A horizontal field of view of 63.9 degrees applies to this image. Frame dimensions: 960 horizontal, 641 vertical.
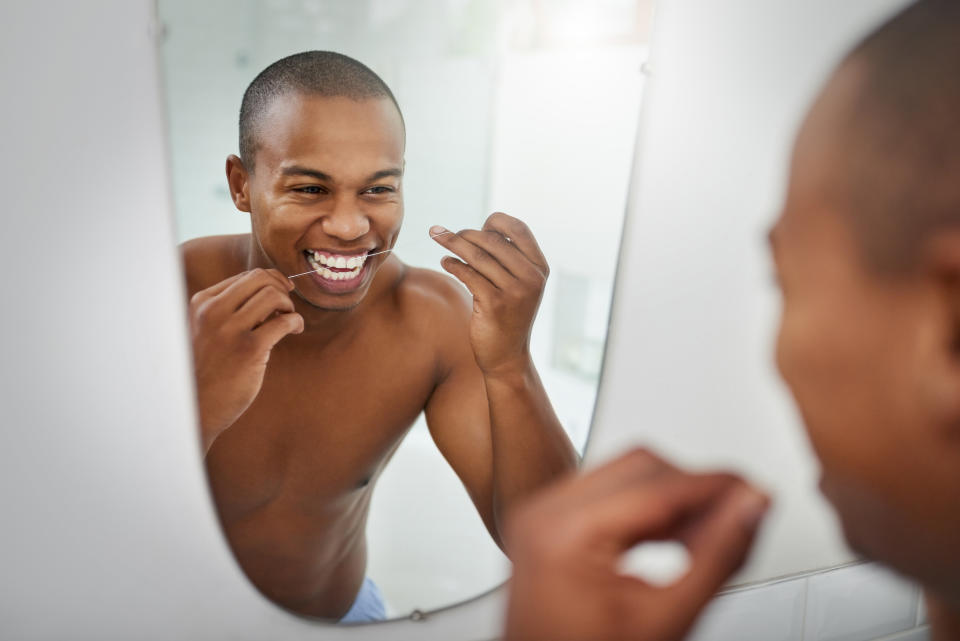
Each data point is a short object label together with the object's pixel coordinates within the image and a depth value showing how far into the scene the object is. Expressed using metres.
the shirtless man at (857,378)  0.33
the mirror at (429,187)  0.64
